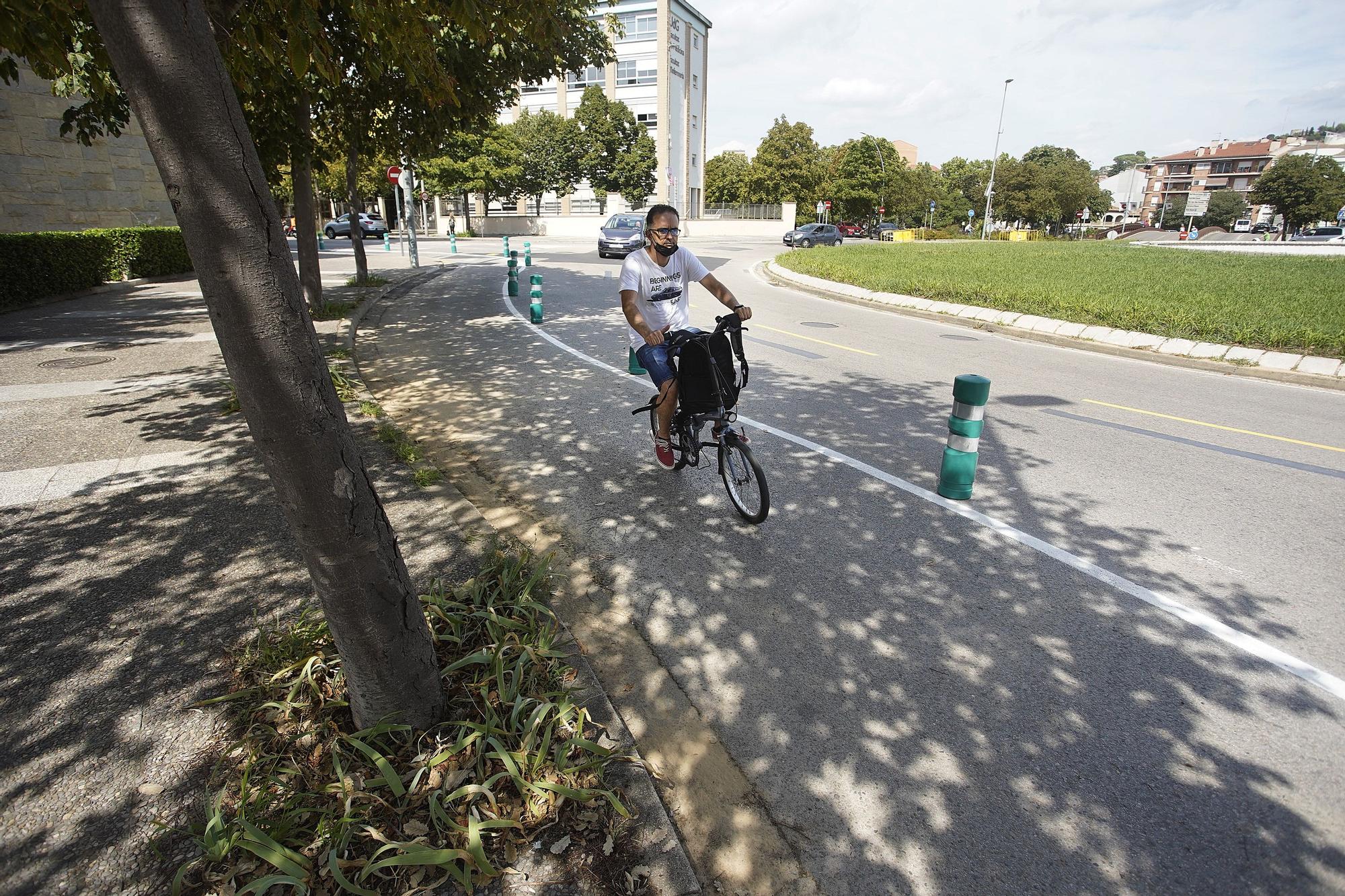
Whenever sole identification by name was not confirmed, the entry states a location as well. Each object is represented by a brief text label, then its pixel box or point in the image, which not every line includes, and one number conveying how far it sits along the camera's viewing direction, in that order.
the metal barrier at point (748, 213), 66.19
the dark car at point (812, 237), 44.78
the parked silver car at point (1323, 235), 55.53
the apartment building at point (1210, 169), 137.62
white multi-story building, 65.19
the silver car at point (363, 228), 48.62
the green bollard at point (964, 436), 4.88
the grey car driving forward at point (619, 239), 29.41
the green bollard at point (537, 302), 12.99
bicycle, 4.82
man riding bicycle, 5.13
